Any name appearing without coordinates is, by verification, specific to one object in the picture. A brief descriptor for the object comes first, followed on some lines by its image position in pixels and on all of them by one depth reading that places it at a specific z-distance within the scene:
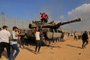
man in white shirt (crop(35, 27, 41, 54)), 6.06
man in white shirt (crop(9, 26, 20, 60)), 4.72
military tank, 7.67
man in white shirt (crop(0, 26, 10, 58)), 4.67
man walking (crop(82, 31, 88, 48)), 8.04
